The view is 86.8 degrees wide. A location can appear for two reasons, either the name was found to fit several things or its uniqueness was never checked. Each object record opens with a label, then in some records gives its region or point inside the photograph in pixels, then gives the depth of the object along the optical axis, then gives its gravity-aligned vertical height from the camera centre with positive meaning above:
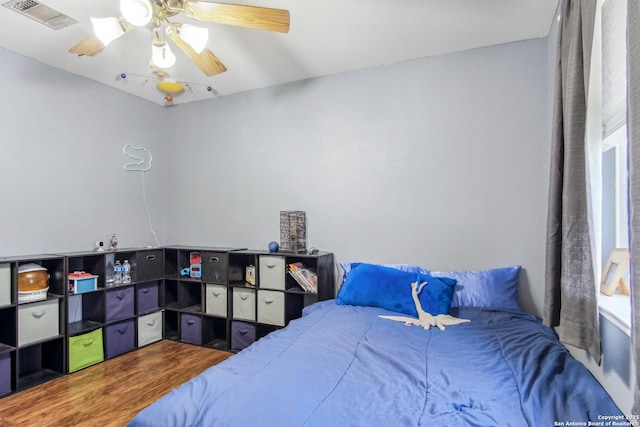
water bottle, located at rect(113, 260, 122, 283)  3.03 -0.52
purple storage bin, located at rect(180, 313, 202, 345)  3.17 -1.08
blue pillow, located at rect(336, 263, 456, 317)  2.19 -0.52
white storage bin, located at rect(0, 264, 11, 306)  2.26 -0.46
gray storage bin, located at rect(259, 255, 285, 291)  2.85 -0.49
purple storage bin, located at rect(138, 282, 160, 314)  3.13 -0.78
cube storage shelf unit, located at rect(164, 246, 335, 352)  2.85 -0.72
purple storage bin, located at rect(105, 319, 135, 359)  2.86 -1.08
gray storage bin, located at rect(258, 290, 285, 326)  2.83 -0.79
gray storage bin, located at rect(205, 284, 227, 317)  3.07 -0.78
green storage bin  2.61 -1.08
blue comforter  1.08 -0.64
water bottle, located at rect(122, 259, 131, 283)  3.08 -0.53
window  1.27 +0.32
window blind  1.26 +0.59
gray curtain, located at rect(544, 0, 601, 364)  1.30 +0.02
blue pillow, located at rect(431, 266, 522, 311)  2.27 -0.52
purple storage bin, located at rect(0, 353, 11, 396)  2.24 -1.06
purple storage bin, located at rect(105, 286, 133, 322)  2.88 -0.77
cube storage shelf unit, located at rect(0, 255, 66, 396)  2.28 -0.82
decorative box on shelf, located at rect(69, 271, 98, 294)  2.67 -0.54
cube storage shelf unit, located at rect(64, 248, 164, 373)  2.71 -0.83
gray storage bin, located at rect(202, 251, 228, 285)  3.07 -0.48
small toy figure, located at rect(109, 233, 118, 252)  3.13 -0.26
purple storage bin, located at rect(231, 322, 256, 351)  2.97 -1.07
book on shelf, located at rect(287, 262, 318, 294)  2.75 -0.52
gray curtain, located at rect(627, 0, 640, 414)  0.81 +0.13
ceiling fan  1.56 +0.97
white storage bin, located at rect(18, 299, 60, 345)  2.34 -0.76
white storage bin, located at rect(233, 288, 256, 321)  2.97 -0.80
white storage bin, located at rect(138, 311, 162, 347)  3.12 -1.07
